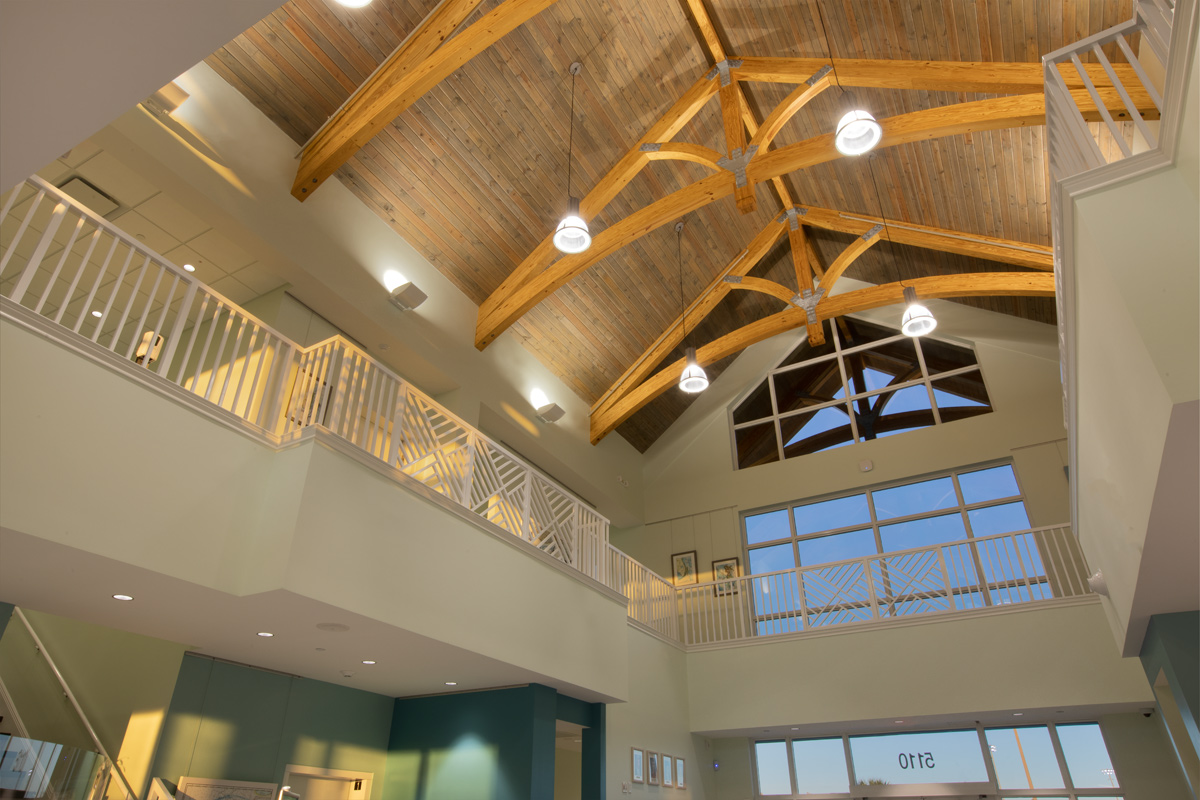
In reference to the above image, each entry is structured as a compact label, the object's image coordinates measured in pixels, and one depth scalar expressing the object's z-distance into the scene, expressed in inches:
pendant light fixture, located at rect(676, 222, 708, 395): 404.5
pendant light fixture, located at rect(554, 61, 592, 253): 297.7
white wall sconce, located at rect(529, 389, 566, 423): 454.9
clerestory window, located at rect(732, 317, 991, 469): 491.2
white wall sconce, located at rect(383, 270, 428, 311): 357.1
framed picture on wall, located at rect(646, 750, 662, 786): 362.3
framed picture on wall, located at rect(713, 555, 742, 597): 477.4
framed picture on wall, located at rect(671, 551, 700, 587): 514.0
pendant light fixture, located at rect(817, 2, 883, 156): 271.9
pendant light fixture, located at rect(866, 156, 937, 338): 360.8
